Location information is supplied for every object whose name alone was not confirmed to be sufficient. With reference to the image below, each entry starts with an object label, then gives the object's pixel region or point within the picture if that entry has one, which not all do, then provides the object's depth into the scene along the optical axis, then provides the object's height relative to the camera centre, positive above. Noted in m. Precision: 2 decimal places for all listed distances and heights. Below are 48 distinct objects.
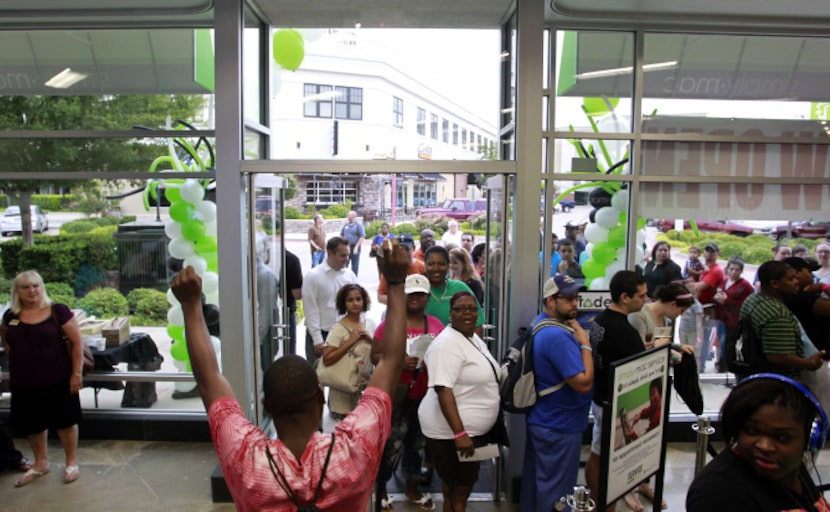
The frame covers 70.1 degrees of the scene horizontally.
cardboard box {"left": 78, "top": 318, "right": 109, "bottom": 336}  5.17 -0.94
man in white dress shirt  4.95 -0.57
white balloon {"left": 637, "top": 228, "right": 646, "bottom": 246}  4.76 -0.11
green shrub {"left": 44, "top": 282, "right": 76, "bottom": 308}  5.14 -0.65
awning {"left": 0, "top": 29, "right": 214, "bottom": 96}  4.75 +1.29
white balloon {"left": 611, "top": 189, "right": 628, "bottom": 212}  4.74 +0.19
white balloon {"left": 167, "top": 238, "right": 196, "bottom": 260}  4.94 -0.24
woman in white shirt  3.33 -1.01
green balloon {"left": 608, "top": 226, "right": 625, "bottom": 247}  4.78 -0.10
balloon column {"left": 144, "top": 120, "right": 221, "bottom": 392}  4.78 -0.04
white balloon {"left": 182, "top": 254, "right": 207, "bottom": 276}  4.90 -0.36
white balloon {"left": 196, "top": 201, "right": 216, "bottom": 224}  4.85 +0.09
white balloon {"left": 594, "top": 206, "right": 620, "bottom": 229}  4.79 +0.05
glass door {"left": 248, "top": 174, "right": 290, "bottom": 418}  4.22 -0.42
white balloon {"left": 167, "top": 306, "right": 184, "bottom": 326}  5.03 -0.82
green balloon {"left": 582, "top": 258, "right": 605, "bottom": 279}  4.84 -0.37
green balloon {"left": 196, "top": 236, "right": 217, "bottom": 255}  4.91 -0.20
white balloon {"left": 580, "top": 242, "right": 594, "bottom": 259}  4.85 -0.22
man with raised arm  1.45 -0.56
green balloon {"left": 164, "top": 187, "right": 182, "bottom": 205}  4.81 +0.21
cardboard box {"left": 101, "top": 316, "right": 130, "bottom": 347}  5.20 -0.98
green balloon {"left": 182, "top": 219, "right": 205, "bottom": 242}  4.88 -0.08
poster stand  2.63 -0.95
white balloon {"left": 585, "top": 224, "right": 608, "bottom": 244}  4.82 -0.08
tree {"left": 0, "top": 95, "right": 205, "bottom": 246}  4.78 +0.76
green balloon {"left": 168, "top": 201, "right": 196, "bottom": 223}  4.84 +0.07
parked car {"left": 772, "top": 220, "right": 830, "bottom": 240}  5.03 -0.04
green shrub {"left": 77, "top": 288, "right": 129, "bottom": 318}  5.17 -0.74
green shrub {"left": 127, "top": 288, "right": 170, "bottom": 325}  5.12 -0.73
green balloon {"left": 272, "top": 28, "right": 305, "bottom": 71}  4.50 +1.32
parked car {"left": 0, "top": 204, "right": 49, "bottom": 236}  5.03 -0.03
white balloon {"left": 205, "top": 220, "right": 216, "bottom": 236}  4.89 -0.07
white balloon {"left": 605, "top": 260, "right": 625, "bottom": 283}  4.81 -0.36
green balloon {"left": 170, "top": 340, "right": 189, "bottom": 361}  5.11 -1.14
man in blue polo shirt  3.26 -0.97
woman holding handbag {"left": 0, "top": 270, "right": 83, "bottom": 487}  4.35 -1.10
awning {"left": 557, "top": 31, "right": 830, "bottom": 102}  4.68 +1.28
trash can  5.04 -0.32
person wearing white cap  3.73 -0.98
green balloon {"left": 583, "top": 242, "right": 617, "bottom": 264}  4.84 -0.24
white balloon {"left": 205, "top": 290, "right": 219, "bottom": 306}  4.92 -0.65
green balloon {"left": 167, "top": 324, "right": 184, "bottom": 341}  5.09 -0.97
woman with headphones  1.59 -0.63
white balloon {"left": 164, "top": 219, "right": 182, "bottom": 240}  4.91 -0.08
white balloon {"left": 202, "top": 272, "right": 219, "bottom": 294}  4.86 -0.51
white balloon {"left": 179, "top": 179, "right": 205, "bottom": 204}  4.77 +0.23
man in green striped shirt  3.92 -0.68
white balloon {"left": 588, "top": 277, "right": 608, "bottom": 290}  4.79 -0.49
